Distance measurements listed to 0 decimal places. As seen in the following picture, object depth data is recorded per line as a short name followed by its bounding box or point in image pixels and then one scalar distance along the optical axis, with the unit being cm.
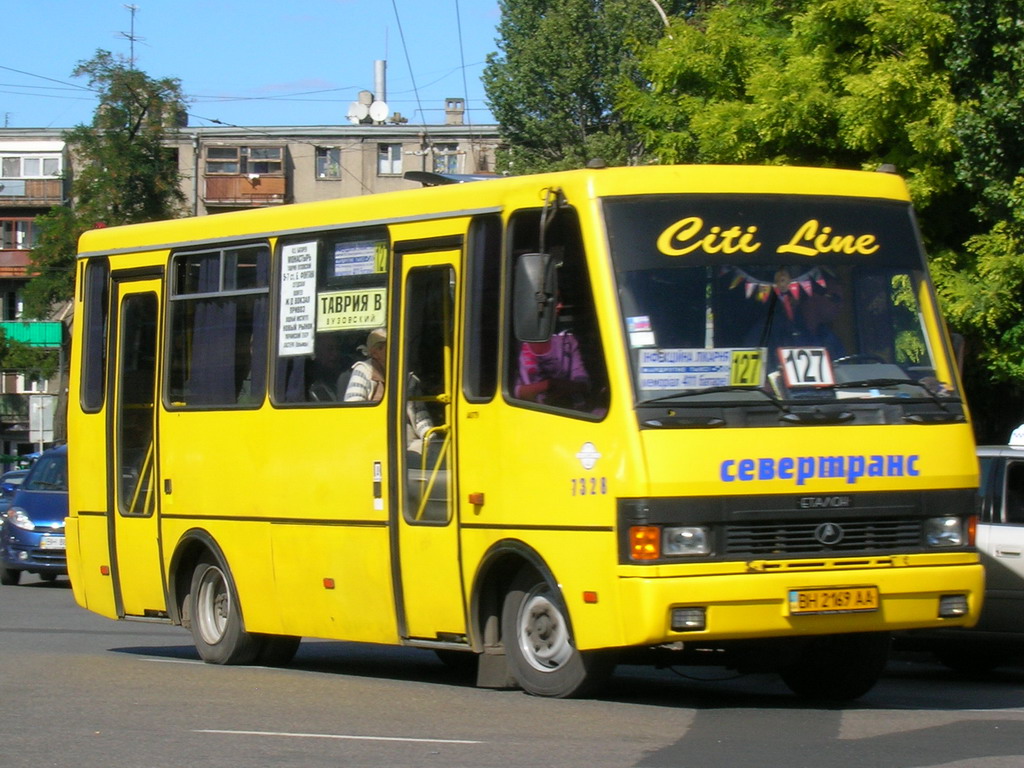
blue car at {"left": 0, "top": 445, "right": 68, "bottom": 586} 2362
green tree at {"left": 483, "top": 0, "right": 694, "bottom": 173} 5897
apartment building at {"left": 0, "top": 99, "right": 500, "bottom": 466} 7838
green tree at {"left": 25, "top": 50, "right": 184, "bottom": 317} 6112
